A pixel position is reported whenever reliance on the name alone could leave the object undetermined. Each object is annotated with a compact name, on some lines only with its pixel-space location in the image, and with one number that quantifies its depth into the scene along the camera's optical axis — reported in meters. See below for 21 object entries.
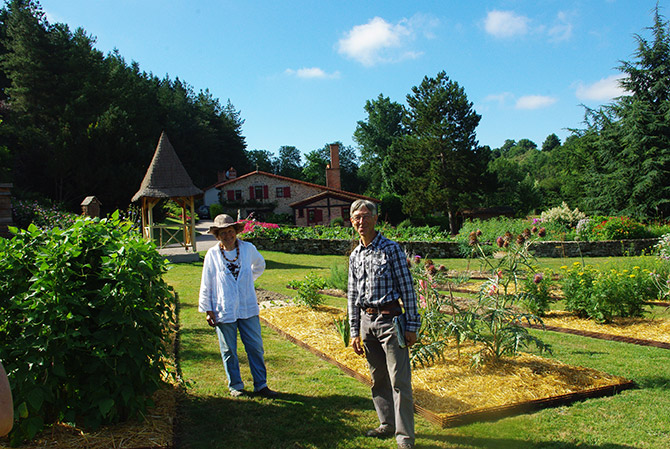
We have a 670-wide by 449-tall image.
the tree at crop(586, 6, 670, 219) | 28.55
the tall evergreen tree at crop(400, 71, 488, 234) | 40.06
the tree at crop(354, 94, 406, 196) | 74.69
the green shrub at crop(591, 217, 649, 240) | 20.28
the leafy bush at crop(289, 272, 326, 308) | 8.22
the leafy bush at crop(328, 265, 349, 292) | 10.45
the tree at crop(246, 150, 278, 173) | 88.75
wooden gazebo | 16.86
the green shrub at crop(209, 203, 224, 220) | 40.91
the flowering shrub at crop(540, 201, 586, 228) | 23.98
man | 3.56
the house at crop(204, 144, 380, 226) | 43.03
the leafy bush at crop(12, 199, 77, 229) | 16.67
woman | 4.69
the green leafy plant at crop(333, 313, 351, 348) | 5.93
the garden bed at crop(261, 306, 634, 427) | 4.16
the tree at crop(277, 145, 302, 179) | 98.10
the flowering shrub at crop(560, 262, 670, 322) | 7.19
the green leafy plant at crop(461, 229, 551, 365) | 4.79
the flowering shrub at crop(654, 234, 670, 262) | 10.41
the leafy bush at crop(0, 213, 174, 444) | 3.25
